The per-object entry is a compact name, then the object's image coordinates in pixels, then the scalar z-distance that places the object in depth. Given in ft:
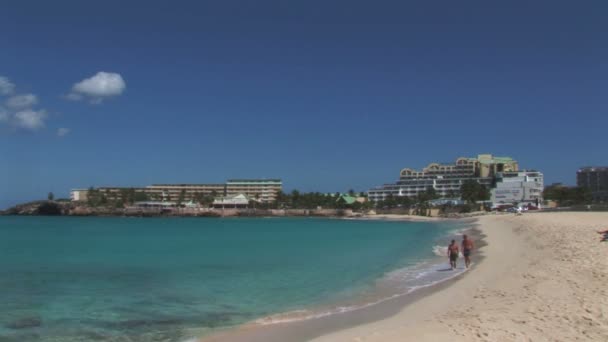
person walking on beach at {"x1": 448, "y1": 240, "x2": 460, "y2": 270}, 70.90
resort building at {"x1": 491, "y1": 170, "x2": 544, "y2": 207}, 474.49
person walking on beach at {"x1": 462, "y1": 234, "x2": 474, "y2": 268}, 72.17
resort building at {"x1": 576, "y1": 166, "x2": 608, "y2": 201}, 530.59
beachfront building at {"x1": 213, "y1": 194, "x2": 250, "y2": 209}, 628.28
